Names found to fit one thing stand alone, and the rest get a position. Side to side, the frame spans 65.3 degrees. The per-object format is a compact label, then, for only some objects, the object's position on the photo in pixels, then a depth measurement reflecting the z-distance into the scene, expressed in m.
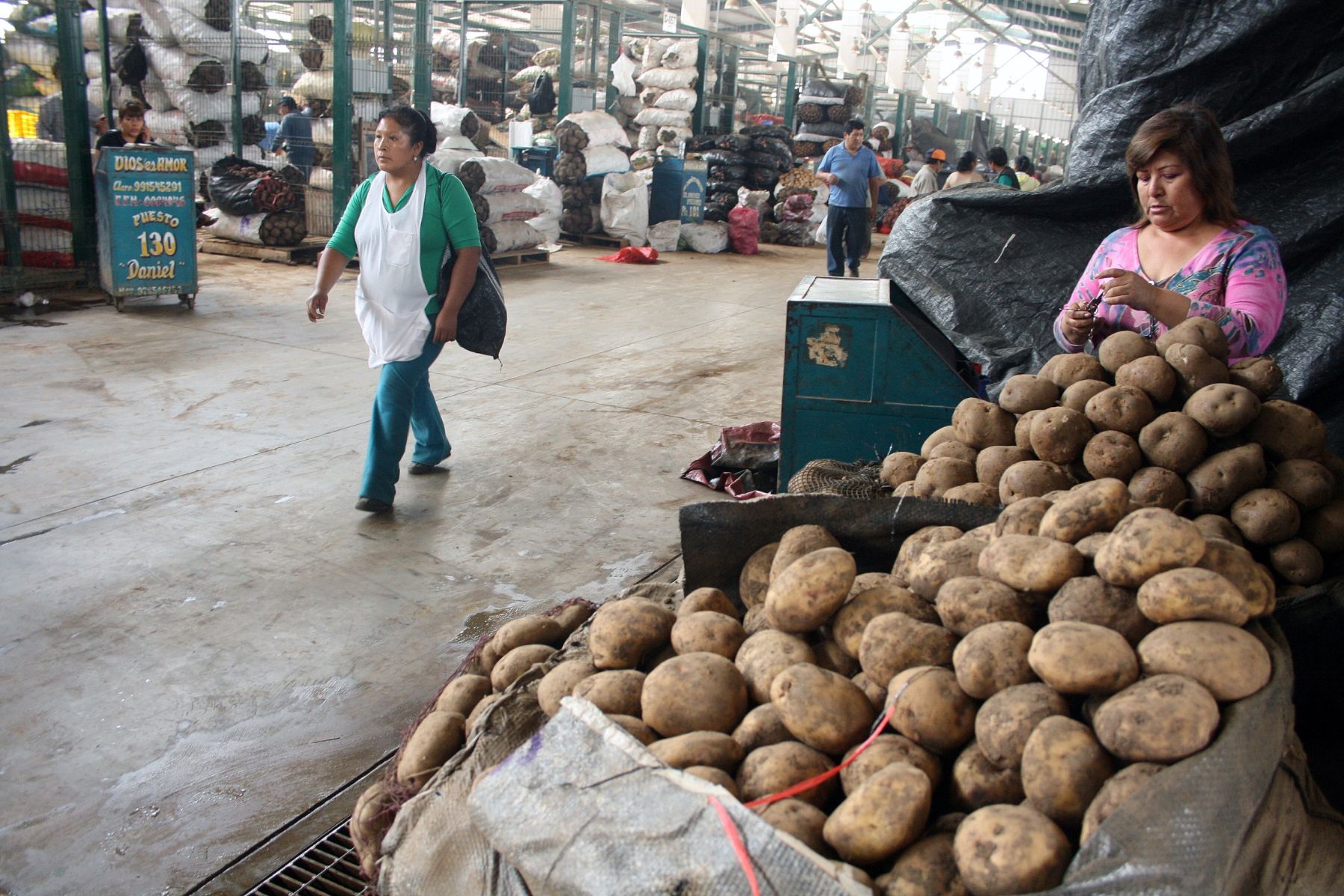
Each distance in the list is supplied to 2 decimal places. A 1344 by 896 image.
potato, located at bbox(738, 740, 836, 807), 1.67
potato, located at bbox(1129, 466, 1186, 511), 2.26
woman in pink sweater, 2.68
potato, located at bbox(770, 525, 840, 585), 2.22
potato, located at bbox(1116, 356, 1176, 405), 2.40
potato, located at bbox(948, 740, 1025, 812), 1.59
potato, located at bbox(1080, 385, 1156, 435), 2.38
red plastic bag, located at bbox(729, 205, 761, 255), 14.17
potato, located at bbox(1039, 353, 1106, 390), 2.60
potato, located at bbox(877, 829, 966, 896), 1.45
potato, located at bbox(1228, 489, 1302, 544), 2.22
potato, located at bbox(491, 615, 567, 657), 2.53
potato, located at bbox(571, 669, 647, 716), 1.97
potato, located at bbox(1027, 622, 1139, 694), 1.59
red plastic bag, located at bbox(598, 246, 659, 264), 12.53
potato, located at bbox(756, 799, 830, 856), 1.55
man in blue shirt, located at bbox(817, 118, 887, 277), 9.80
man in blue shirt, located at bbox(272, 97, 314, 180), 12.10
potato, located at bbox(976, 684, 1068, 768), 1.59
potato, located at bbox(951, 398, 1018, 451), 2.67
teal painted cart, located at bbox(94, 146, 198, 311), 7.78
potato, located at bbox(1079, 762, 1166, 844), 1.42
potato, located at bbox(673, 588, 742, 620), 2.27
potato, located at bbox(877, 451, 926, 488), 2.84
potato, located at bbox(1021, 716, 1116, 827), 1.49
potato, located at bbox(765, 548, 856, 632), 2.00
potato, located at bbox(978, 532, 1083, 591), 1.85
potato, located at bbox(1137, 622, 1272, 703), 1.56
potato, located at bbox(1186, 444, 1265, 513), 2.24
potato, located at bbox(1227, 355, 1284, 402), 2.44
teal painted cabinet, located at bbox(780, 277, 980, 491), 4.10
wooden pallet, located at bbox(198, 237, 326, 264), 10.73
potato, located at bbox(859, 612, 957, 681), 1.83
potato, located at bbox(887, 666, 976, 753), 1.68
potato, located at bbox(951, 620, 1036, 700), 1.70
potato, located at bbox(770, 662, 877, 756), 1.73
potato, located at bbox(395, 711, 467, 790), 2.11
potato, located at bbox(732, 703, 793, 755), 1.81
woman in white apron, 4.17
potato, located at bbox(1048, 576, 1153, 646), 1.73
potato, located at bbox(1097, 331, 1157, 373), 2.53
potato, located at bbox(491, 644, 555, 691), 2.33
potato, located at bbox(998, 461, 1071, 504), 2.32
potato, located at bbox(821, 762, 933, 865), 1.50
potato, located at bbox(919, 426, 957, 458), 2.77
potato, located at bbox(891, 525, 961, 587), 2.19
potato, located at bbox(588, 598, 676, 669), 2.12
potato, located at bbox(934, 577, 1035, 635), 1.83
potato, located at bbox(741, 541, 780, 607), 2.33
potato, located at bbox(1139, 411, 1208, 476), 2.28
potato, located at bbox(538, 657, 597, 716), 2.06
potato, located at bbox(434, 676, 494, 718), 2.33
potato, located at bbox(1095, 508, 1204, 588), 1.73
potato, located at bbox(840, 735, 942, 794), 1.66
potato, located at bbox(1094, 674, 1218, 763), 1.47
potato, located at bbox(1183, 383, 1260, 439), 2.27
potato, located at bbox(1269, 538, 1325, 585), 2.26
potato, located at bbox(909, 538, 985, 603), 2.03
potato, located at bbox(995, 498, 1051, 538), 2.06
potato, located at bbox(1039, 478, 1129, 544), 1.94
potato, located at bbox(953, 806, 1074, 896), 1.39
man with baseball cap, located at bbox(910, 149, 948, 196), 15.47
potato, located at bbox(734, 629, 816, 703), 1.93
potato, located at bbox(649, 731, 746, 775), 1.71
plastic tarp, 3.44
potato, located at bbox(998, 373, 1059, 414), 2.62
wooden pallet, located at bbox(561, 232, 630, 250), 13.62
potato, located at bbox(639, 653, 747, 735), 1.85
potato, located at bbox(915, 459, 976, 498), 2.57
